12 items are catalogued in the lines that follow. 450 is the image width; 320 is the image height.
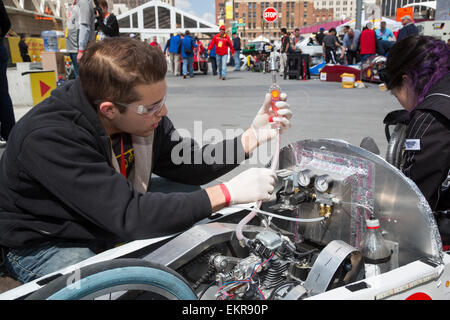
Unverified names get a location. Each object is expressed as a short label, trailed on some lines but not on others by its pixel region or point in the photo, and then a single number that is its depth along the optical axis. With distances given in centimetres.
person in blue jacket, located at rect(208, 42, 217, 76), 1695
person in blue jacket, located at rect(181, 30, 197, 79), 1516
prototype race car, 131
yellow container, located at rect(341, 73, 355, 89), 1084
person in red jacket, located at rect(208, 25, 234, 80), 1400
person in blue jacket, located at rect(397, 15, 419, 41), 1076
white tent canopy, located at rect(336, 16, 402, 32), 2395
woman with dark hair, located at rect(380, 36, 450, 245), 179
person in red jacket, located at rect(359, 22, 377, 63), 1274
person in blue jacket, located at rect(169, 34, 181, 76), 1619
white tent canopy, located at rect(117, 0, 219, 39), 4138
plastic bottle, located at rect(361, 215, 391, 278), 154
